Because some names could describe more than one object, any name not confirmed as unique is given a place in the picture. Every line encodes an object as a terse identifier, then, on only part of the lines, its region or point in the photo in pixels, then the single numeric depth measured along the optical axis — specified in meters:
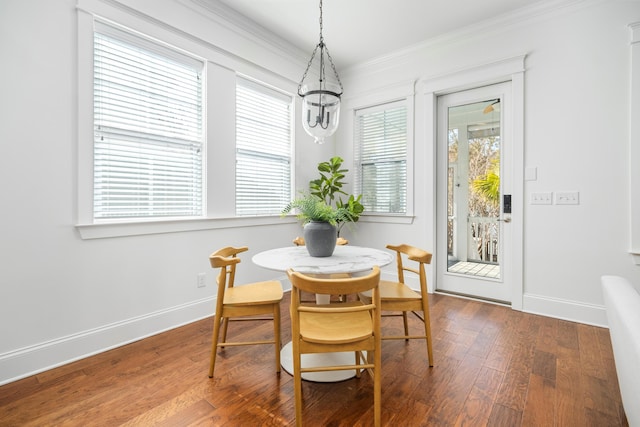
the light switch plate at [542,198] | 3.04
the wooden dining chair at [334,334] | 1.46
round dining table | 1.84
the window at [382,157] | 4.08
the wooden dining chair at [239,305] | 1.97
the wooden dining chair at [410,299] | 2.09
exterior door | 3.40
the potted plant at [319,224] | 2.15
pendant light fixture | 2.33
